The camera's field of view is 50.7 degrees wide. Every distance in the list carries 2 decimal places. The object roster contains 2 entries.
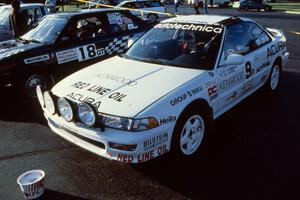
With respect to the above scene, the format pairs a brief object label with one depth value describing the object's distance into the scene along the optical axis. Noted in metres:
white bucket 2.94
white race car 3.14
